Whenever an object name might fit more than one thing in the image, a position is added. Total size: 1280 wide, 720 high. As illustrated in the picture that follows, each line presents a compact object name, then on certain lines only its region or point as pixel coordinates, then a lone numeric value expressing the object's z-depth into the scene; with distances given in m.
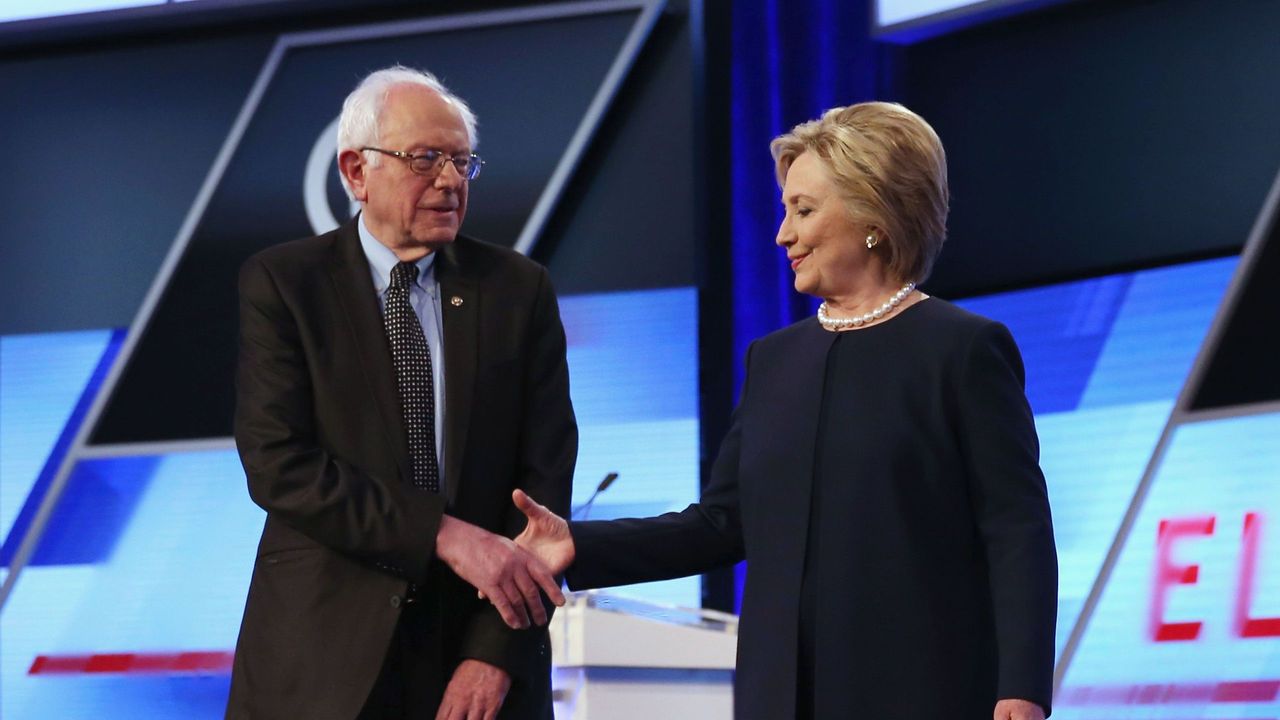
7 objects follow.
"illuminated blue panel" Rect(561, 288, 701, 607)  9.68
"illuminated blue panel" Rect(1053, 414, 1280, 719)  8.20
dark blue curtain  9.80
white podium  6.48
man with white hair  4.27
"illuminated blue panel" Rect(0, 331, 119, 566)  10.87
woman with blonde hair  3.86
